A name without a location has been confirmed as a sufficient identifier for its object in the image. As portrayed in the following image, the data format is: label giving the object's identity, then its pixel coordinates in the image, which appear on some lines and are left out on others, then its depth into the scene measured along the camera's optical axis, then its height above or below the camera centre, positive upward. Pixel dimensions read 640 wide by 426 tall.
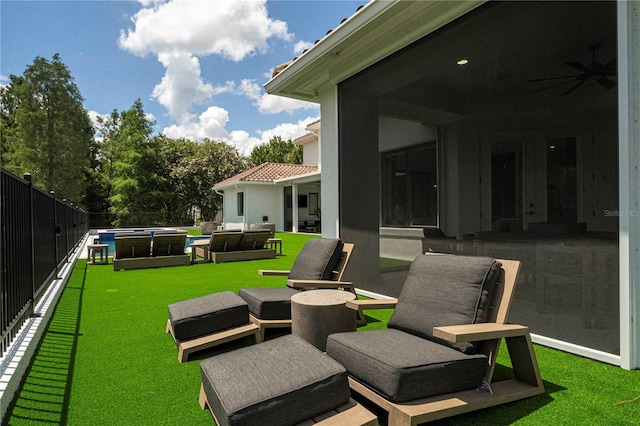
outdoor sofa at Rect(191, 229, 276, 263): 9.52 -0.93
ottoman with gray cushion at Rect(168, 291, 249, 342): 3.19 -0.93
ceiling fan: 2.97 +1.17
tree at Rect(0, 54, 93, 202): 23.78 +5.72
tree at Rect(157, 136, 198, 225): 27.17 +1.78
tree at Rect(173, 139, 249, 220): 27.41 +2.99
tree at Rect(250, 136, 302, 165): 45.00 +7.90
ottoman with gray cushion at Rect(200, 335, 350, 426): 1.74 -0.90
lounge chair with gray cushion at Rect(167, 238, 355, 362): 3.21 -0.89
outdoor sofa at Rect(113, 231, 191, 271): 8.41 -0.90
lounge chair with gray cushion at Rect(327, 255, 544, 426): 1.98 -0.86
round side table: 2.99 -0.90
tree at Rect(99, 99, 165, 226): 25.78 +2.85
